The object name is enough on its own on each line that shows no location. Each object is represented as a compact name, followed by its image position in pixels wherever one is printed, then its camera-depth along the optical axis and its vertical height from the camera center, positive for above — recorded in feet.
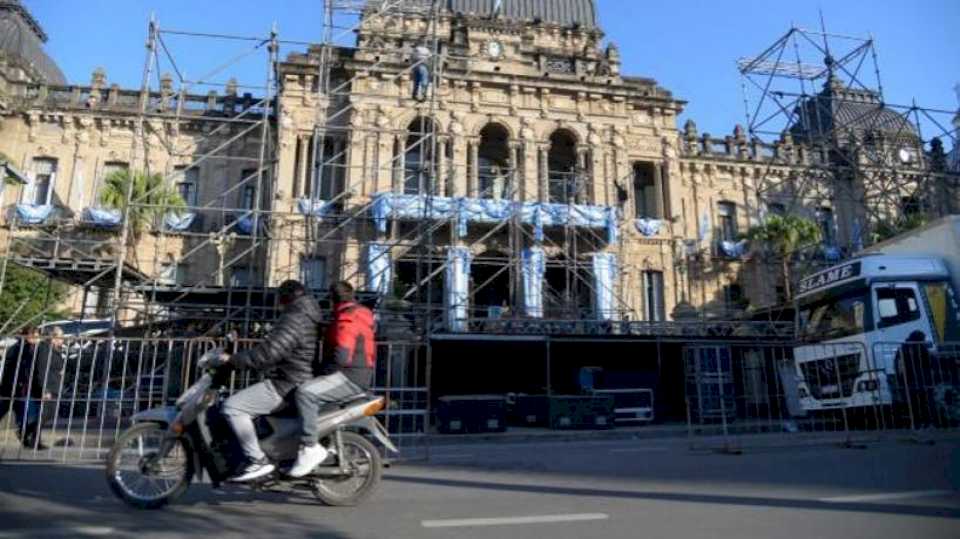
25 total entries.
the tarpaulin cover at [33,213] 77.41 +22.83
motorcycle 16.30 -1.34
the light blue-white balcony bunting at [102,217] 77.30 +22.29
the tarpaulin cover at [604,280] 74.38 +13.96
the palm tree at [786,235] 91.91 +23.57
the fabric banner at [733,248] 92.58 +21.73
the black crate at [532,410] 48.03 -0.94
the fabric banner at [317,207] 73.77 +22.63
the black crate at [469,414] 42.34 -1.04
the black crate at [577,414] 46.03 -1.15
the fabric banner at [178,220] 78.18 +22.24
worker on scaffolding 58.70 +31.15
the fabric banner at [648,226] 84.94 +22.93
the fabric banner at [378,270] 62.55 +13.53
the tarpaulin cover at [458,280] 69.77 +13.27
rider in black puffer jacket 16.05 +0.91
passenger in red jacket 16.31 +0.88
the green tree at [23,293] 66.74 +11.62
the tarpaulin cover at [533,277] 72.18 +13.82
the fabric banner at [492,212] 69.10 +21.00
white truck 35.91 +5.19
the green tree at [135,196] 74.13 +24.19
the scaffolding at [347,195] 71.87 +25.20
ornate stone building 73.10 +29.69
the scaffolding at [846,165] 87.30 +34.68
